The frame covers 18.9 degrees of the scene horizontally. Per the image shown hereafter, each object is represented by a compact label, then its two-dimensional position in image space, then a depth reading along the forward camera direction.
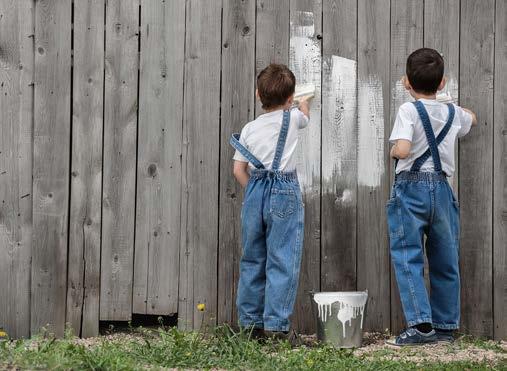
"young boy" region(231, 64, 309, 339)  8.80
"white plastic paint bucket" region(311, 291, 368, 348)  8.83
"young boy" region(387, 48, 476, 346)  8.84
